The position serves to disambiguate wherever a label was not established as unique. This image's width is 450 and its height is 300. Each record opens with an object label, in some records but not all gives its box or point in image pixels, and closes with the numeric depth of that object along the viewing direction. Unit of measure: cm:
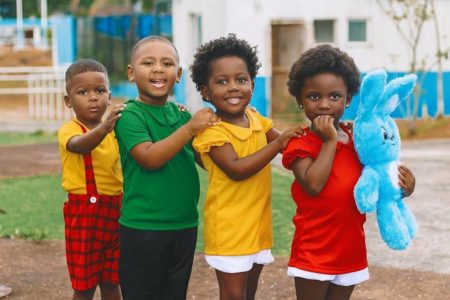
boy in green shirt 377
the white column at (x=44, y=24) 3188
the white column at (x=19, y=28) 3353
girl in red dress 352
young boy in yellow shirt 426
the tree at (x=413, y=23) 1488
